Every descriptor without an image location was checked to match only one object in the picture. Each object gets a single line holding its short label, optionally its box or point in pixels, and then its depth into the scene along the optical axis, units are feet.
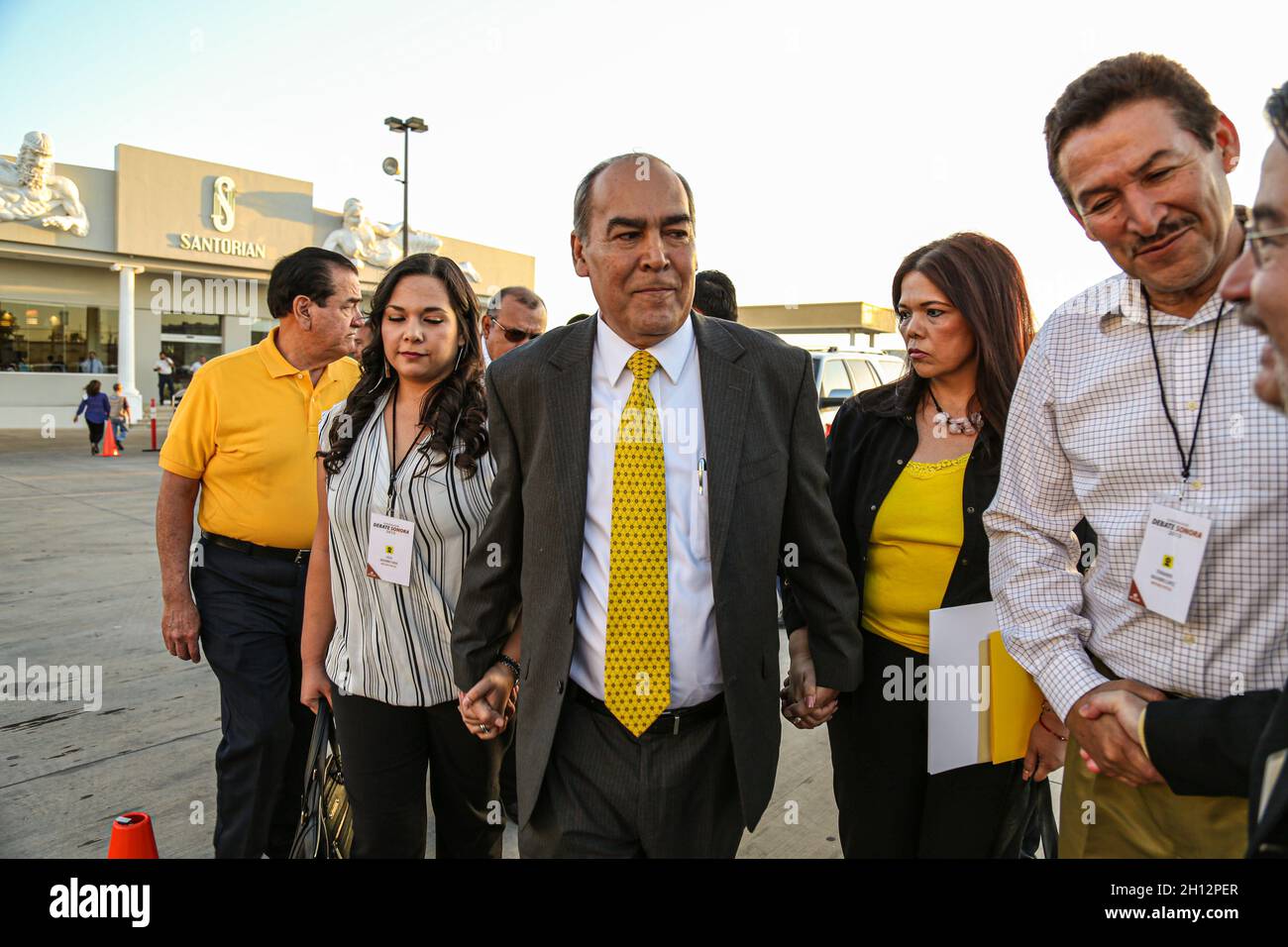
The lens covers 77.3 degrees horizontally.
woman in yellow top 7.19
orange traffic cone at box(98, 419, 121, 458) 54.13
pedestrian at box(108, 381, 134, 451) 58.49
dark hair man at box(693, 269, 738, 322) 14.05
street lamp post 63.62
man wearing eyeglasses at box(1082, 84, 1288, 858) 3.62
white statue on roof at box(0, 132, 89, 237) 66.33
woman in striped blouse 7.64
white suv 29.50
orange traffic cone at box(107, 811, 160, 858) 7.09
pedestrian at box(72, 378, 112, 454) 53.67
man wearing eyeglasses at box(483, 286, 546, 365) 16.83
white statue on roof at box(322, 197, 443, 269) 88.53
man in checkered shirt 4.78
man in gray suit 6.11
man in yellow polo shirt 9.18
